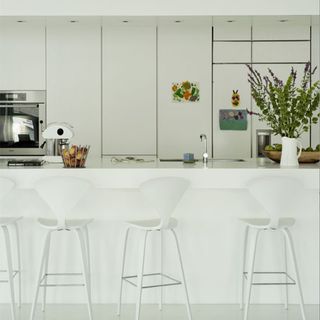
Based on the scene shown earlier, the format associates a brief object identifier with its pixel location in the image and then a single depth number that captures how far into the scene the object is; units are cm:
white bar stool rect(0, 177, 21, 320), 423
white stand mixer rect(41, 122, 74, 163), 495
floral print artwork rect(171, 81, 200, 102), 677
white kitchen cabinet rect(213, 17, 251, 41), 654
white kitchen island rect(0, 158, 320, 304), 461
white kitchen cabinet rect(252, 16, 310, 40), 661
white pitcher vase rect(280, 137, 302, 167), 458
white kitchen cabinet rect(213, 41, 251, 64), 675
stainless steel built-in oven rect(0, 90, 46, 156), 673
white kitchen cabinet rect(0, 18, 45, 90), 672
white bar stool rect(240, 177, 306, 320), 406
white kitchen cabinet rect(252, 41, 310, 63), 675
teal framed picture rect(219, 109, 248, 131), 677
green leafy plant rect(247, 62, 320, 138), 462
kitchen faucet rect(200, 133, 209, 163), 489
